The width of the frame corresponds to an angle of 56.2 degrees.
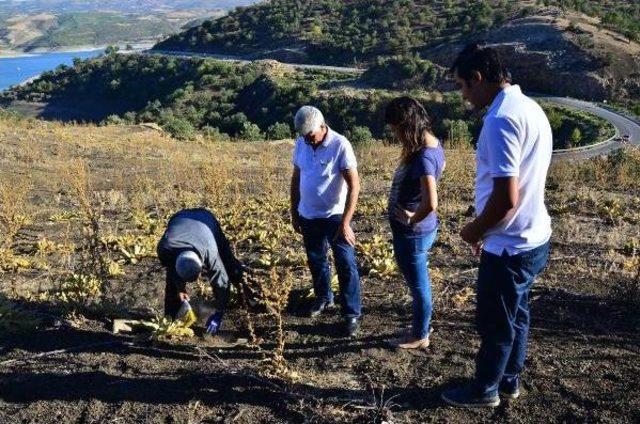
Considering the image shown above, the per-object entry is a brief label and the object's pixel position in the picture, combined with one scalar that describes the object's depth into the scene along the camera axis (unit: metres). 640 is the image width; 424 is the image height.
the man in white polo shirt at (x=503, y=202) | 2.38
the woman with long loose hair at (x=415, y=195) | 3.17
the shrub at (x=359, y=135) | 26.49
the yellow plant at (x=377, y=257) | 5.16
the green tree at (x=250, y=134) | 27.85
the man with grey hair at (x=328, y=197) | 3.72
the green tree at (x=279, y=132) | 29.34
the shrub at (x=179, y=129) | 23.02
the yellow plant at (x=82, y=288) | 4.60
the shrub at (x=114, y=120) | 32.61
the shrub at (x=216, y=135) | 25.12
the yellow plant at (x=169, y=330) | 3.81
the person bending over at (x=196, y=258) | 3.55
